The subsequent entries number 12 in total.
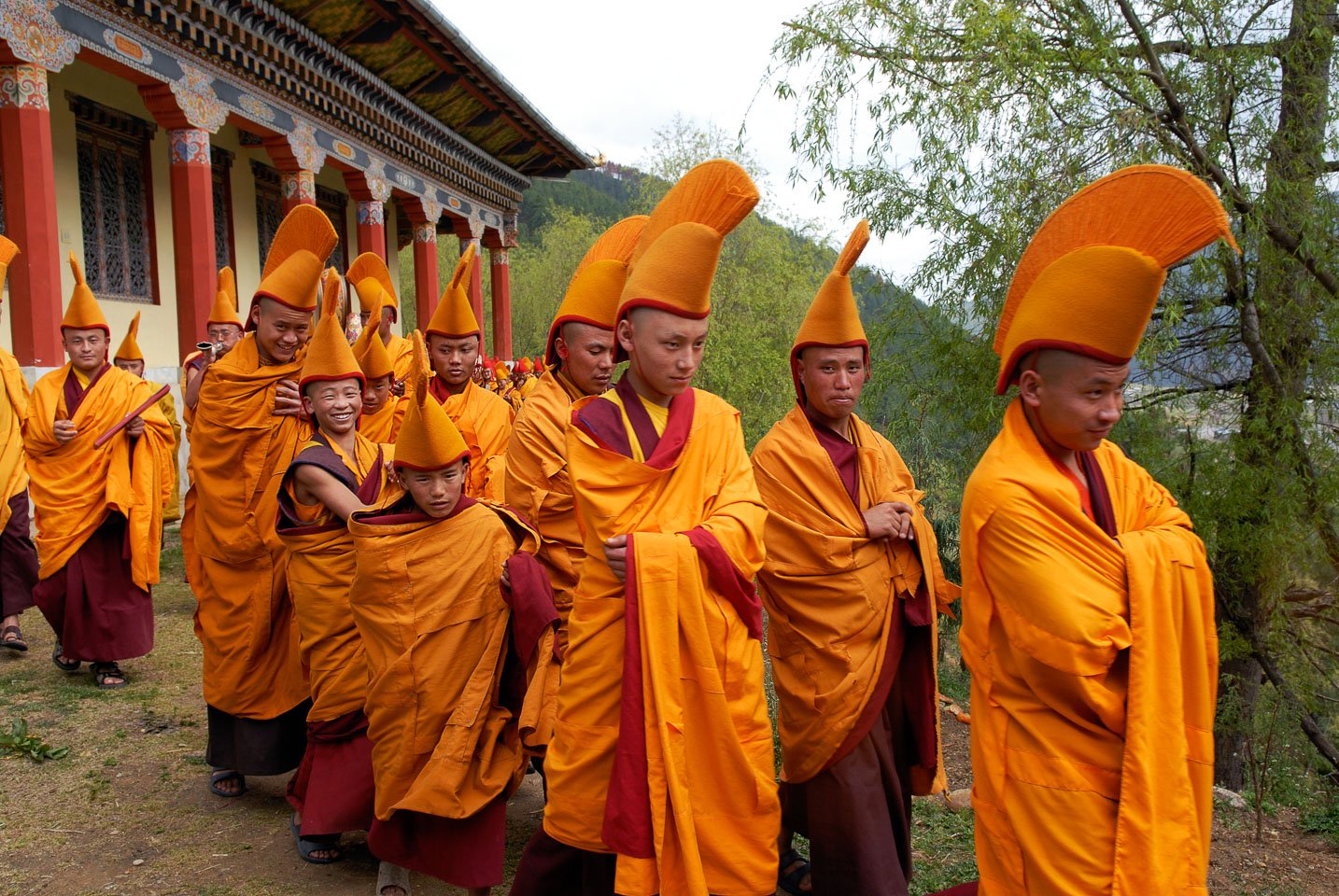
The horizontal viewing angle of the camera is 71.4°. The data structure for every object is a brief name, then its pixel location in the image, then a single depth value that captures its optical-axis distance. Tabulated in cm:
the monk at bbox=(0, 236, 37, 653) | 574
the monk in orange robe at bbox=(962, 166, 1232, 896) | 189
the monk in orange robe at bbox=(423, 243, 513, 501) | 465
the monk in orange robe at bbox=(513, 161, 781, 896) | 227
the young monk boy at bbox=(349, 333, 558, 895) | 297
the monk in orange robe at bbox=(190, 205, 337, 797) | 397
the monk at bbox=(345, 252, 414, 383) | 512
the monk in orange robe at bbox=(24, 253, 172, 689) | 539
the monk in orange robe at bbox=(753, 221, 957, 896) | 291
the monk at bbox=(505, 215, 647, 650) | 331
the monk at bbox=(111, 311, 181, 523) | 712
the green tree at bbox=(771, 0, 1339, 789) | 530
